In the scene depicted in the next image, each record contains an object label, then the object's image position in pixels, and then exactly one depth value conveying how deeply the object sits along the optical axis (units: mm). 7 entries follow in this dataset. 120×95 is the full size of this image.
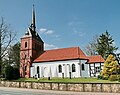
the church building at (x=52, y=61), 55662
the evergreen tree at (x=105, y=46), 71875
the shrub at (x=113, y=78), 38250
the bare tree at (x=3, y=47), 55938
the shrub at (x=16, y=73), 50462
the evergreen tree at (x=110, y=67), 46156
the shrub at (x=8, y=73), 47969
